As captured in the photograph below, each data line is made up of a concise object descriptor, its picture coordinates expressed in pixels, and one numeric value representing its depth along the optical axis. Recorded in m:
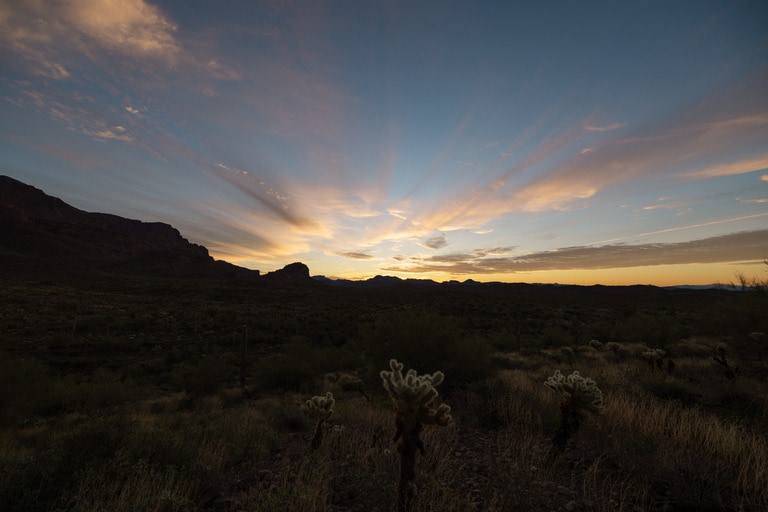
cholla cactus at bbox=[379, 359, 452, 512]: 4.04
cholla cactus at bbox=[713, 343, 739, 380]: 9.33
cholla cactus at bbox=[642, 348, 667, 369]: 11.68
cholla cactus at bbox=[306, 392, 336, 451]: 6.26
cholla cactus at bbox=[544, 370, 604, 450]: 5.95
